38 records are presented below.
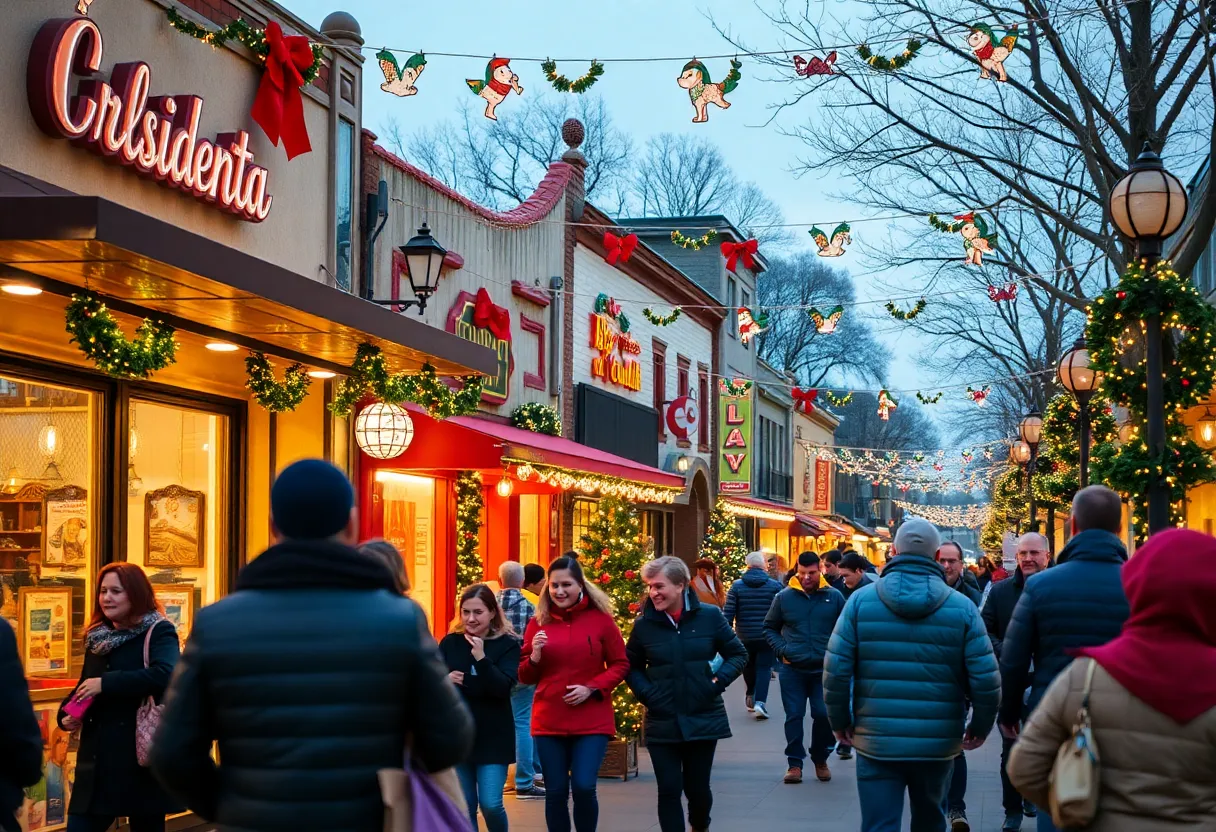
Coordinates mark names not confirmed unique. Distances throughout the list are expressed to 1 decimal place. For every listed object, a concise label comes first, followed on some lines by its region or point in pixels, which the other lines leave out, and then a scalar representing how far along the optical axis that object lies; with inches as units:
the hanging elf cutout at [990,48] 540.0
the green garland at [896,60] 602.5
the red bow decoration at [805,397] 1180.5
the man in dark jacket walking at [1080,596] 283.7
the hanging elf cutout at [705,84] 523.8
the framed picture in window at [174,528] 438.0
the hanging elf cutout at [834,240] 694.5
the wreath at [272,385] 452.4
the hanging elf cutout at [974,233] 705.6
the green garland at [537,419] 786.2
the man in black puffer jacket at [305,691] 151.9
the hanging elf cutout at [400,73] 492.1
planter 495.0
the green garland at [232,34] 425.1
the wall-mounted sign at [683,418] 1180.1
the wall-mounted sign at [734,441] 1353.3
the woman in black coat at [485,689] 323.9
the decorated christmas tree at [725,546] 1167.0
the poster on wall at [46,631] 384.5
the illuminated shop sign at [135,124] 362.0
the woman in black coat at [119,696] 265.1
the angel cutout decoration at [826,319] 835.4
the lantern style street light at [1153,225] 384.8
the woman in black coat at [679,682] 332.8
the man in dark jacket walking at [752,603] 675.4
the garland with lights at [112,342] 339.0
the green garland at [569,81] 521.7
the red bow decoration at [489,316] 717.9
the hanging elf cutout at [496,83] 506.3
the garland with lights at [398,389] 458.0
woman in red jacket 329.7
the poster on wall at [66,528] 389.4
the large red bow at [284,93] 469.7
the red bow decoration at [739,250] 681.6
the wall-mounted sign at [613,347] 945.5
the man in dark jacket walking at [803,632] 522.9
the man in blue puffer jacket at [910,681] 275.4
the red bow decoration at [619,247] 810.8
